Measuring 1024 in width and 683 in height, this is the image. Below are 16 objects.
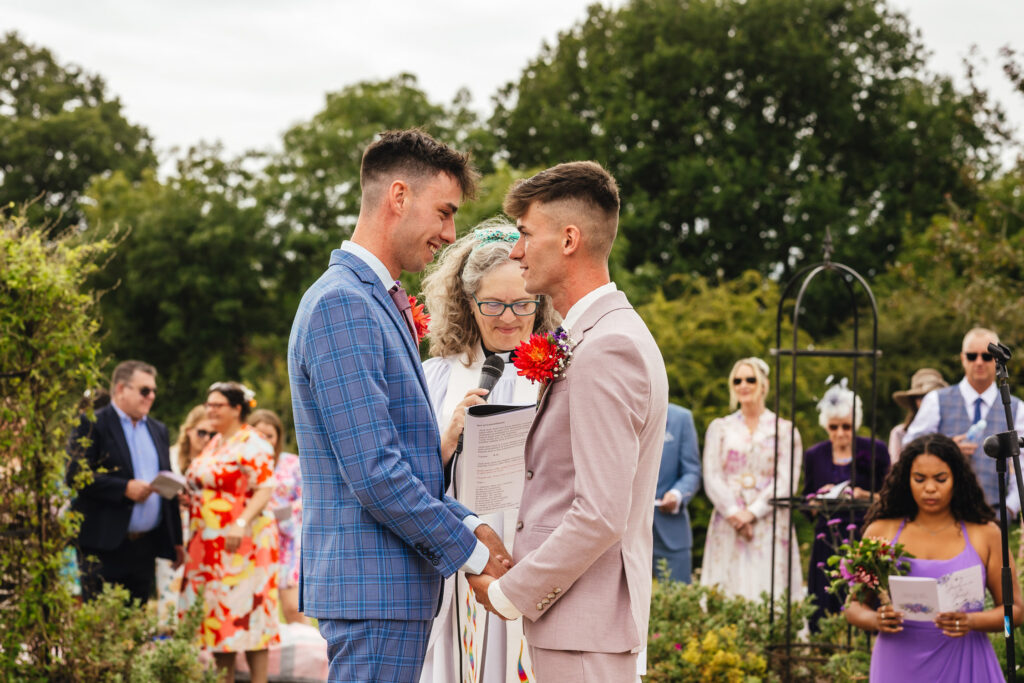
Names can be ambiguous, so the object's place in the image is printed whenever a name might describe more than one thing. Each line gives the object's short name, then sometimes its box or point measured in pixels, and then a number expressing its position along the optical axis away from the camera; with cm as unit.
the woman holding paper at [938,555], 487
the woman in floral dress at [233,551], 711
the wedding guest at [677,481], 843
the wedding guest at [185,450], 909
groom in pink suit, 286
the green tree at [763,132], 2152
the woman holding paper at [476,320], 426
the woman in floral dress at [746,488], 824
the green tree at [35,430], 567
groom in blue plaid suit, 302
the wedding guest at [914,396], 868
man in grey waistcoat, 738
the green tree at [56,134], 2803
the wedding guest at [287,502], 948
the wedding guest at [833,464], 809
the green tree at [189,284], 2289
